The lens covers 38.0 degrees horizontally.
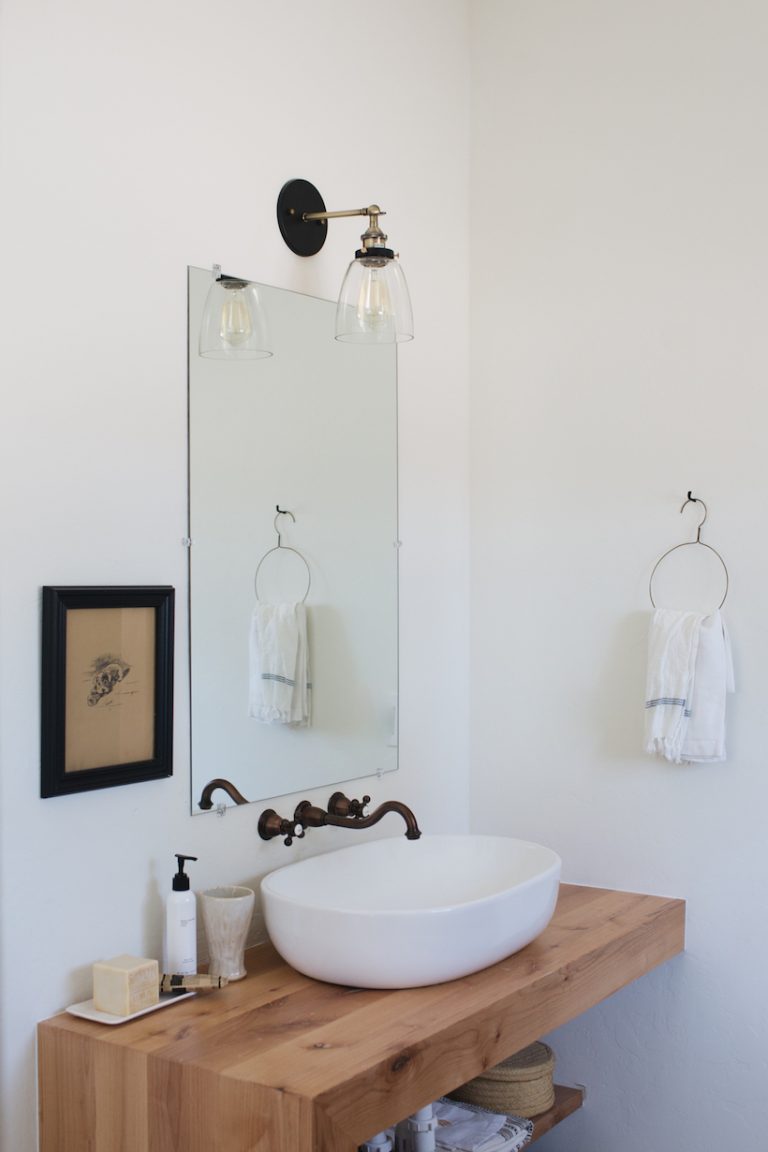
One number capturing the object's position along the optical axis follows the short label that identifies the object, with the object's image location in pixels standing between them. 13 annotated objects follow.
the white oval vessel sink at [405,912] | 1.69
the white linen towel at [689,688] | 2.19
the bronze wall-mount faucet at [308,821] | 1.98
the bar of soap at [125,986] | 1.59
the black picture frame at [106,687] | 1.62
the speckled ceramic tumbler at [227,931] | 1.78
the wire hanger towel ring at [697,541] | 2.29
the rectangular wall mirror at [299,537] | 1.92
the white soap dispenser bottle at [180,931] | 1.74
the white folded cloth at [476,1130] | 2.04
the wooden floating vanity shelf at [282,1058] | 1.40
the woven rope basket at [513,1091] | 2.23
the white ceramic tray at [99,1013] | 1.58
